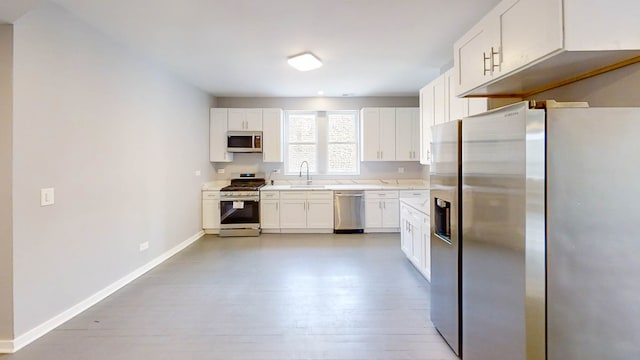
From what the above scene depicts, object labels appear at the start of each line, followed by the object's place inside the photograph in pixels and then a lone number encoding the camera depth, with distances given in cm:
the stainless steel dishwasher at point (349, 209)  594
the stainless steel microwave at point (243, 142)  623
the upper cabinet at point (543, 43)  143
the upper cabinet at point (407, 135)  620
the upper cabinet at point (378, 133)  621
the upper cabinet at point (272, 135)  629
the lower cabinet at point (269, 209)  595
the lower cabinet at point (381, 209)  593
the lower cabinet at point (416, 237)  347
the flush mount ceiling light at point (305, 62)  387
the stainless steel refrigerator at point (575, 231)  138
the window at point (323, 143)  670
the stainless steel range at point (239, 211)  578
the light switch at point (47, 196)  252
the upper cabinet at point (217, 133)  625
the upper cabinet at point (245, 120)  627
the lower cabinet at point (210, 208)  589
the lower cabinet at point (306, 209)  597
